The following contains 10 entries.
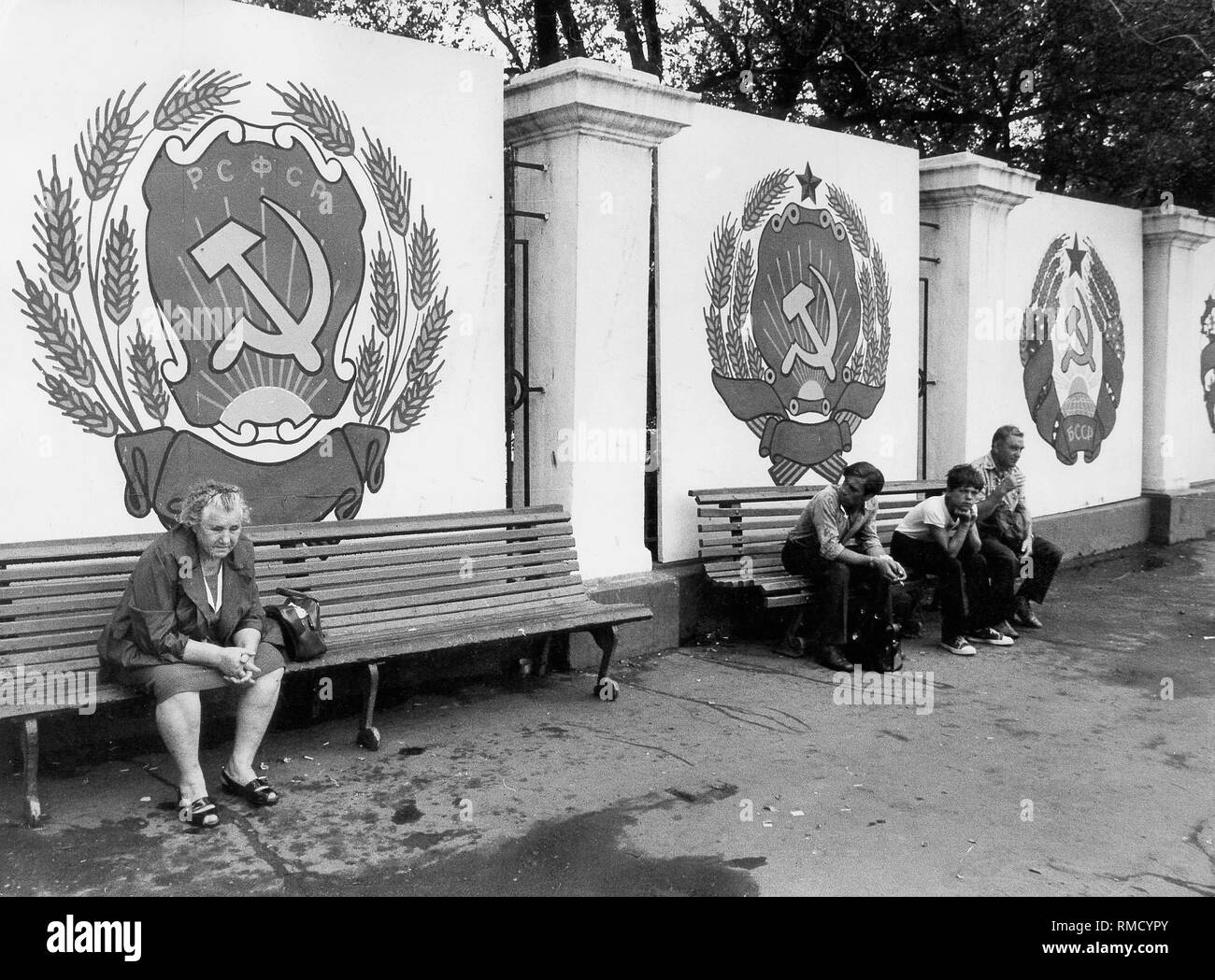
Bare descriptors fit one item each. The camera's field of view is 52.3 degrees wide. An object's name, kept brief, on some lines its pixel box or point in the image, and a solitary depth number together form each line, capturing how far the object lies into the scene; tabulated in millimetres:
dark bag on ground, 6516
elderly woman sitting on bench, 4270
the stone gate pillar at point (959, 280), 9094
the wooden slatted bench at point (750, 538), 6883
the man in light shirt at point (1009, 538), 7363
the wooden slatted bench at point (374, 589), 4465
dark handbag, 4770
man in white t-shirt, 7027
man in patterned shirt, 6504
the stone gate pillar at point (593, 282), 6430
